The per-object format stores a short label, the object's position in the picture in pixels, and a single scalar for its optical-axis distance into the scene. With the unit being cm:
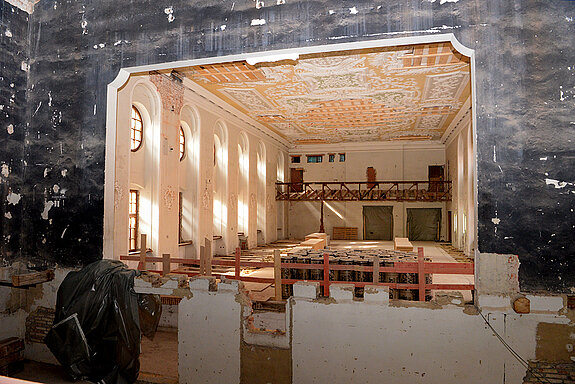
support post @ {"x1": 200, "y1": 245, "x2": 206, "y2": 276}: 792
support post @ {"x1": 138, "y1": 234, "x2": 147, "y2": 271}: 837
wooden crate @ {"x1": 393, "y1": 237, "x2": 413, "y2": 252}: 1534
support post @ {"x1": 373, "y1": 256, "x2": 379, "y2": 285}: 634
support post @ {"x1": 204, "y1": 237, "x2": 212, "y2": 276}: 788
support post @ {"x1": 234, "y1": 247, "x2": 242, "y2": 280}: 777
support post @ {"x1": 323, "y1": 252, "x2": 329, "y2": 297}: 712
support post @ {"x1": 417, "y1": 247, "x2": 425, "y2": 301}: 580
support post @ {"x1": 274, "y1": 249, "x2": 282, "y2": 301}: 756
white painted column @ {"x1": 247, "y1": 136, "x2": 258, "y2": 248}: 1962
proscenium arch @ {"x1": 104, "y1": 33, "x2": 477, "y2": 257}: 480
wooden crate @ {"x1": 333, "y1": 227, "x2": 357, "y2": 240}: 2528
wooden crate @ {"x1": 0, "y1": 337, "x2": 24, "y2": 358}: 609
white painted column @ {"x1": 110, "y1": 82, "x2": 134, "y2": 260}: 993
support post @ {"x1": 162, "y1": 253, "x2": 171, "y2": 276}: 743
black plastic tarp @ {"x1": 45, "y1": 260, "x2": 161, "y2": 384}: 554
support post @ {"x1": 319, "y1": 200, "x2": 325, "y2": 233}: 2372
